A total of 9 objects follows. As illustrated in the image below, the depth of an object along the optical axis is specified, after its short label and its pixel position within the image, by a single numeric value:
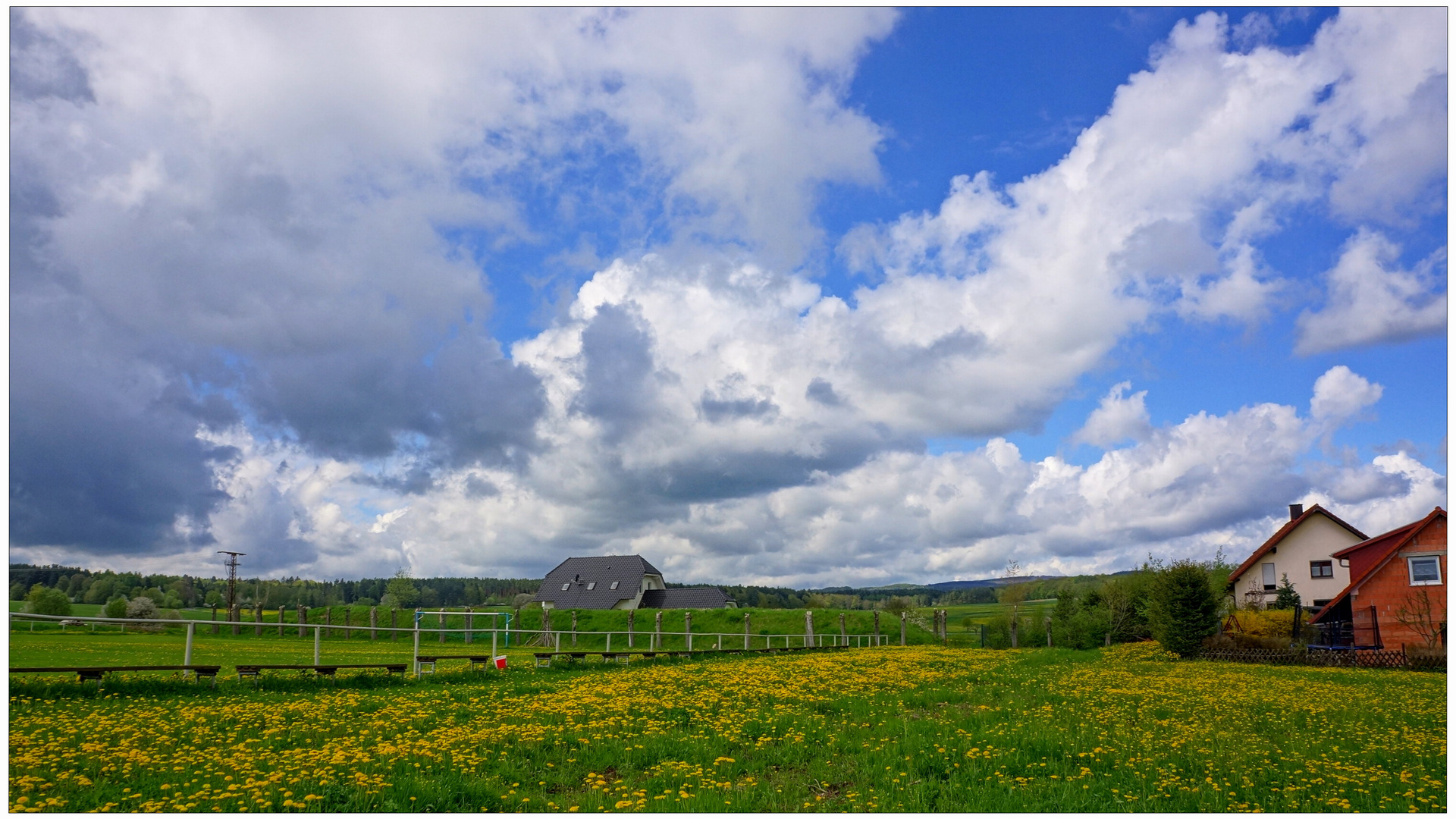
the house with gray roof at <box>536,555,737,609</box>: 71.75
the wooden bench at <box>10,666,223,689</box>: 13.03
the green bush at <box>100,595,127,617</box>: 49.31
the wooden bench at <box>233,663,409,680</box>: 14.72
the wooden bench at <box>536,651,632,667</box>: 22.35
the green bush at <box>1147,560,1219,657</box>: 30.92
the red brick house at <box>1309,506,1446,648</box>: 32.18
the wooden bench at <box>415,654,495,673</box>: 17.92
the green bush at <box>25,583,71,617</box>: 45.31
